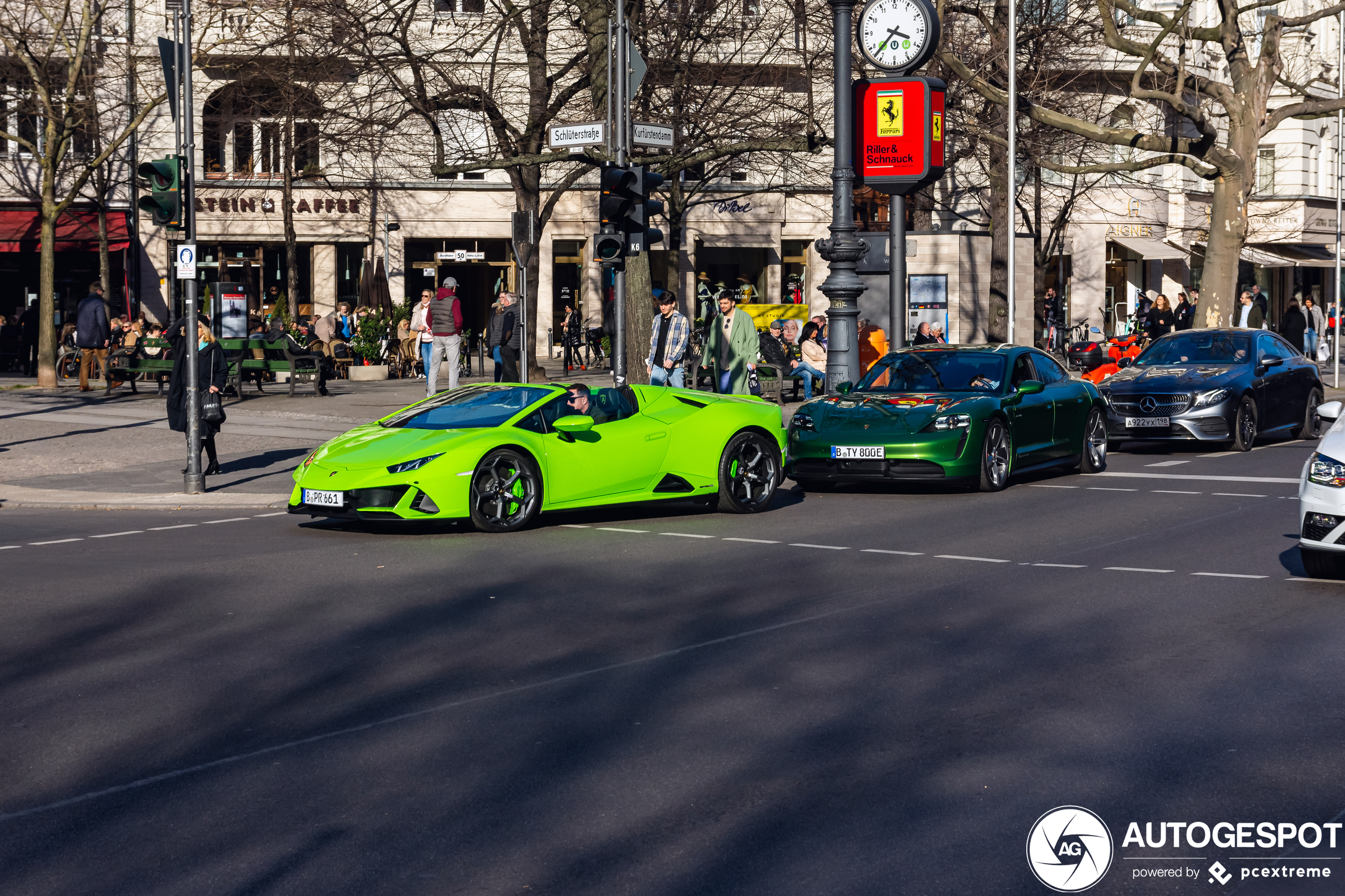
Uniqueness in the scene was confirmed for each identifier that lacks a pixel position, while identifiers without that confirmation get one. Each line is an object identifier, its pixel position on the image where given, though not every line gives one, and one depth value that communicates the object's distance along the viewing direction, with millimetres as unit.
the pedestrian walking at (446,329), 25281
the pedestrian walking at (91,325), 29406
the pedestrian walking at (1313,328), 40562
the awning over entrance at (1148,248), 49875
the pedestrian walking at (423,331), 28688
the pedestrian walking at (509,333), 25719
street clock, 21719
